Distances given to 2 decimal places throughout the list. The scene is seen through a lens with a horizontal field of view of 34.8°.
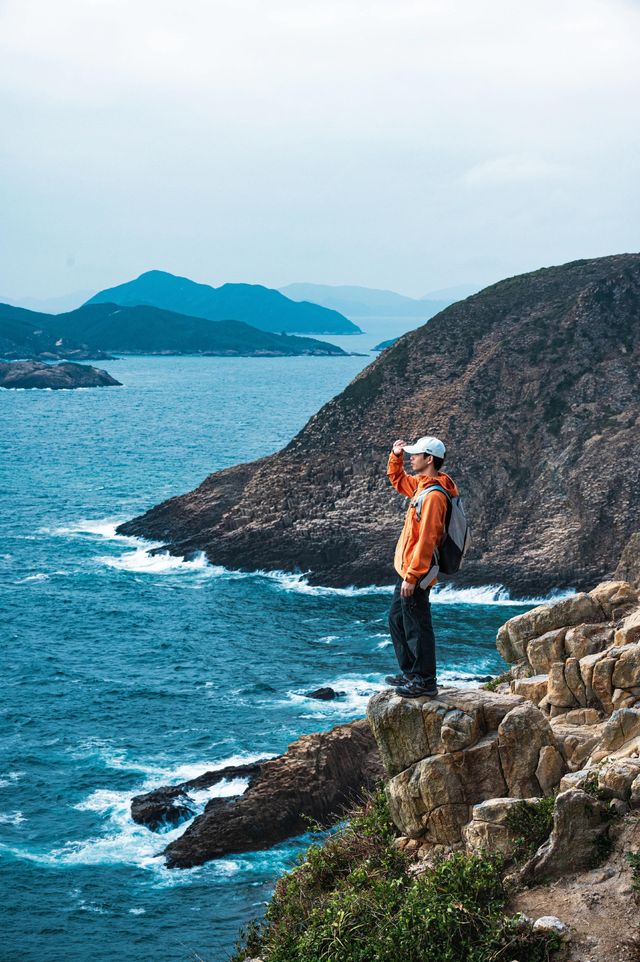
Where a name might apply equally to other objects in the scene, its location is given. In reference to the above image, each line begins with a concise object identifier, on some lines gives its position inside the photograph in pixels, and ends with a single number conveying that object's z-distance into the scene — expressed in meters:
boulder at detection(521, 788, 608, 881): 11.98
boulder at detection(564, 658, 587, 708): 18.83
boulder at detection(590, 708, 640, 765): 14.52
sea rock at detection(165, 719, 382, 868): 30.62
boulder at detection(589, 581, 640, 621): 22.86
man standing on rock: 13.12
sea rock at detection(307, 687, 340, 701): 42.59
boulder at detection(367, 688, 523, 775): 14.20
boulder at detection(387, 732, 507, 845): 14.02
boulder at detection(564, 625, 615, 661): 20.95
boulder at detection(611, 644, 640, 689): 18.08
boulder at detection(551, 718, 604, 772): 14.47
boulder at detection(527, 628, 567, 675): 21.77
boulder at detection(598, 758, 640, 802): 12.31
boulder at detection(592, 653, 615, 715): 18.34
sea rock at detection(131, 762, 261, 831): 32.31
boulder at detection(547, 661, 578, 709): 19.00
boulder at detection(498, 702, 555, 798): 13.96
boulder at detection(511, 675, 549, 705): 19.95
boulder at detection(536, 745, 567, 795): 13.92
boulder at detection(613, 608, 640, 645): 19.45
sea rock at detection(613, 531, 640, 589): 45.56
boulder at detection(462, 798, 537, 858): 12.70
